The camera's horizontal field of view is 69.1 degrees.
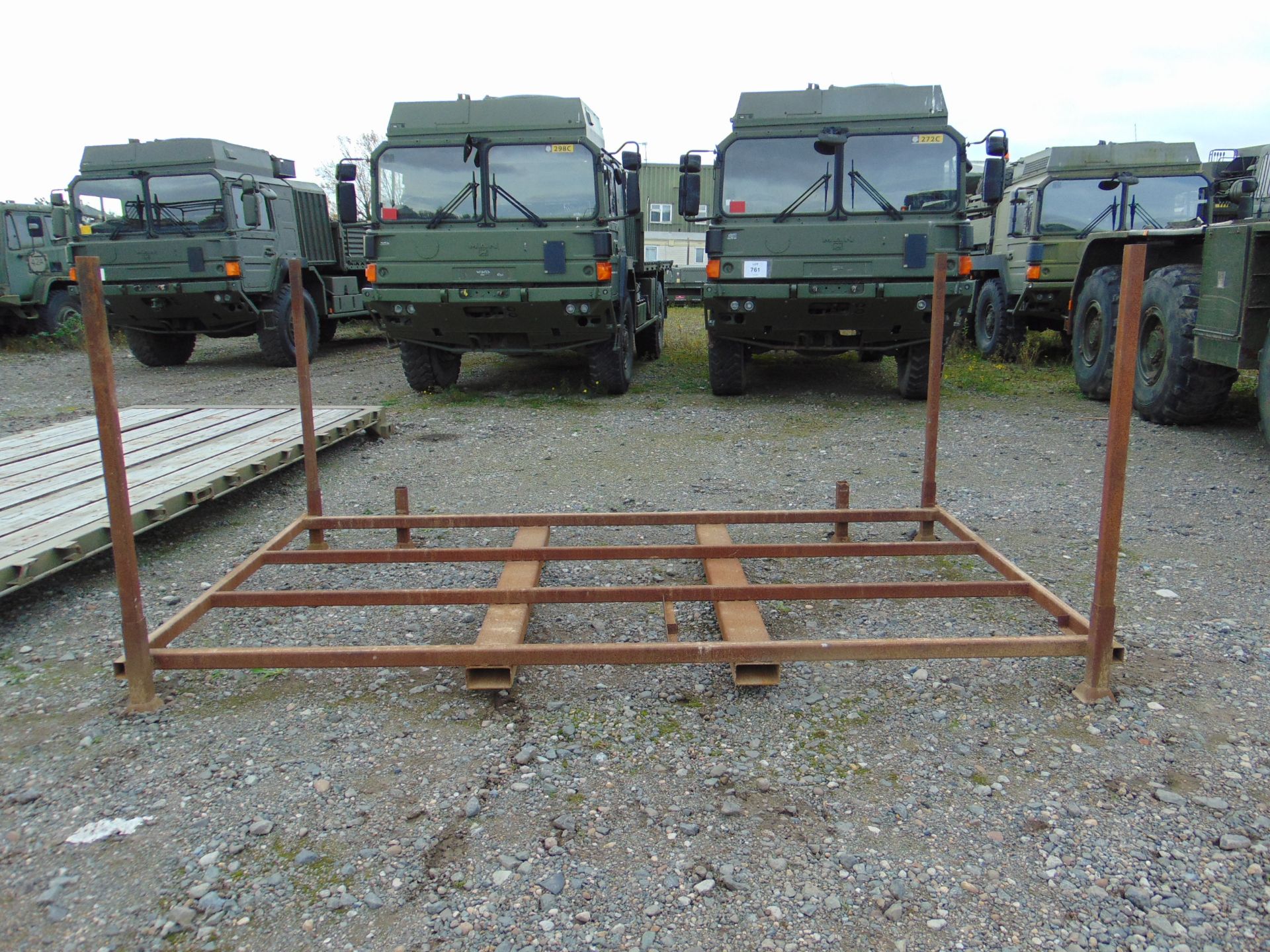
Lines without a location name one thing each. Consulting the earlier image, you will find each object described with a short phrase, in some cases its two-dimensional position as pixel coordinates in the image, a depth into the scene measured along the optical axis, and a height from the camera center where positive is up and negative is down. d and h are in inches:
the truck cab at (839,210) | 297.4 +26.0
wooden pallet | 146.2 -35.8
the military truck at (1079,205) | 388.8 +34.9
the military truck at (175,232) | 404.2 +28.9
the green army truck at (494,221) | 307.7 +24.3
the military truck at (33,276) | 541.3 +13.8
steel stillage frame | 106.2 -40.6
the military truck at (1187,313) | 228.7 -7.7
